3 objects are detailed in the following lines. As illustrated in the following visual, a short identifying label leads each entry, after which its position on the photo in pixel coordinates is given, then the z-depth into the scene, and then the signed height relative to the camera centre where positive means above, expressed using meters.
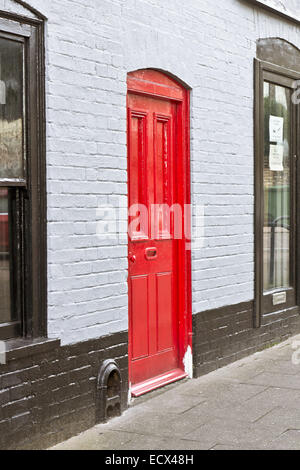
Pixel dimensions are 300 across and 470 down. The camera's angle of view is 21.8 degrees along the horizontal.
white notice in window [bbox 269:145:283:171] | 8.75 +0.54
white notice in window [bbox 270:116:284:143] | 8.74 +0.86
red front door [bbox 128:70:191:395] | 6.38 -0.30
